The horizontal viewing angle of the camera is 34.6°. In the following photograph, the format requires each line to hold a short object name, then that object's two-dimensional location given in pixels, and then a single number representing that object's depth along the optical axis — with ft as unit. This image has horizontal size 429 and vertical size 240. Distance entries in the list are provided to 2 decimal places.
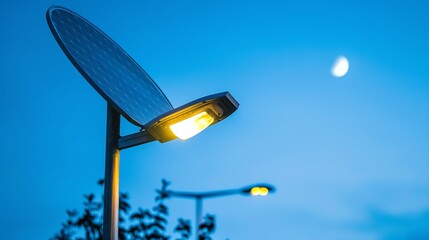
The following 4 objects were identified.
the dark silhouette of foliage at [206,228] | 53.11
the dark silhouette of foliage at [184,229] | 50.14
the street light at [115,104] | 15.25
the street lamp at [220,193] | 55.21
